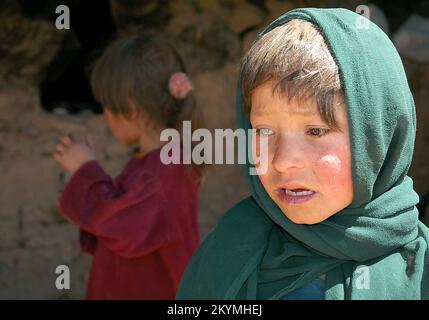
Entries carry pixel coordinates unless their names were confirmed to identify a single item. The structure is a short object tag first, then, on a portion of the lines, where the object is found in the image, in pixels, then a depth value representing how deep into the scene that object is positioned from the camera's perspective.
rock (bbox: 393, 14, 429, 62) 3.95
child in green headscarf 1.72
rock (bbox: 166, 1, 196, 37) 3.97
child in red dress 2.72
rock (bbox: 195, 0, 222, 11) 3.98
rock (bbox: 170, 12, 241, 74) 4.00
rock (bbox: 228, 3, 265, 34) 4.02
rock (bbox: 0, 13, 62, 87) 3.85
